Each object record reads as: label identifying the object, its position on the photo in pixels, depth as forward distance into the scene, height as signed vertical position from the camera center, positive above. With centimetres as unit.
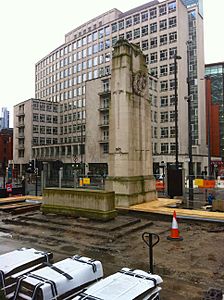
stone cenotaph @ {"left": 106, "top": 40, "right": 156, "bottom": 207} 1358 +158
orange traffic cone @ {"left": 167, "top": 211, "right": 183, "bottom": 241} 882 -230
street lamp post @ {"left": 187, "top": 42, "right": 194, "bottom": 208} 1781 -97
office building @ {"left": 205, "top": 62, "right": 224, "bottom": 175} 7212 +1459
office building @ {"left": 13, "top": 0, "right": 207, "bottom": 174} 5712 +2053
